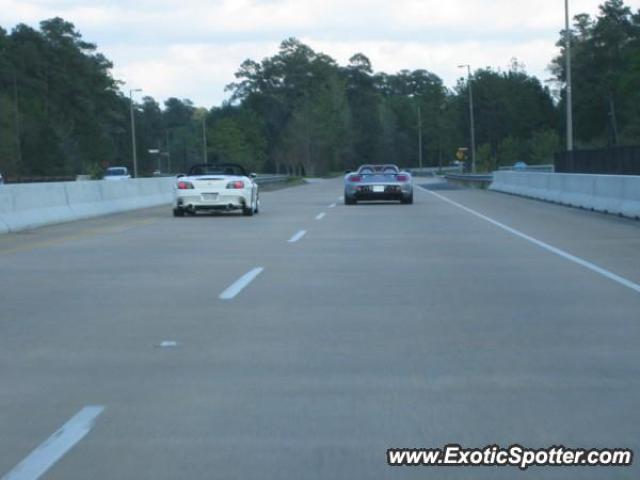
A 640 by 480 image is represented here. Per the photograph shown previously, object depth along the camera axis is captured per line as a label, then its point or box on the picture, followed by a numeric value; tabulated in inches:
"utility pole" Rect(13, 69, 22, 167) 3808.6
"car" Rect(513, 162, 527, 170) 2954.2
